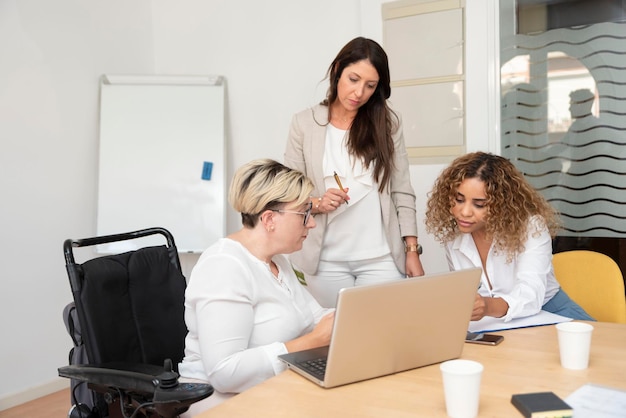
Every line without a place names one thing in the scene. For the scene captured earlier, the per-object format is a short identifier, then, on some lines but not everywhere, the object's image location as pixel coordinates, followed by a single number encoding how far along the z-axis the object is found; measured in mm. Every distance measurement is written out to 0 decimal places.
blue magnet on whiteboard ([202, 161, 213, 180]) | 3785
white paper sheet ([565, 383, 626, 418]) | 1085
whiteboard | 3742
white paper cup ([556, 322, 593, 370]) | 1314
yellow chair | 2066
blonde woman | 1434
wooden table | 1140
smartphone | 1554
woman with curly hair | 1938
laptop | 1197
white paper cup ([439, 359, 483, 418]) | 1062
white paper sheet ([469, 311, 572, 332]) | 1723
